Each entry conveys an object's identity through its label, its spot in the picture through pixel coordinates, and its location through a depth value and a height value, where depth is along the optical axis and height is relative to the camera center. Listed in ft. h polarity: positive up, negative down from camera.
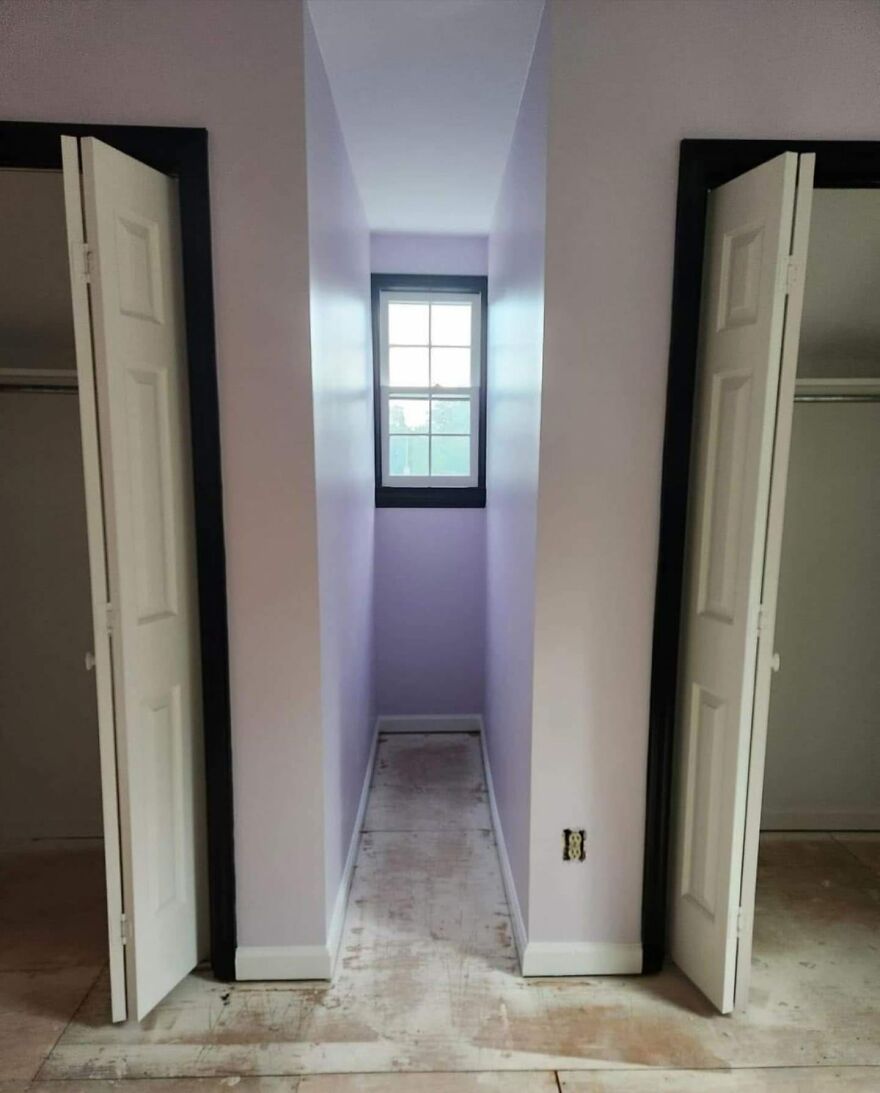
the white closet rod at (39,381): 7.06 +0.82
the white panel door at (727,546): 4.89 -0.72
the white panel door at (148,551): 4.79 -0.82
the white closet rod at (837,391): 7.58 +0.89
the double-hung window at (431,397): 11.49 +1.12
